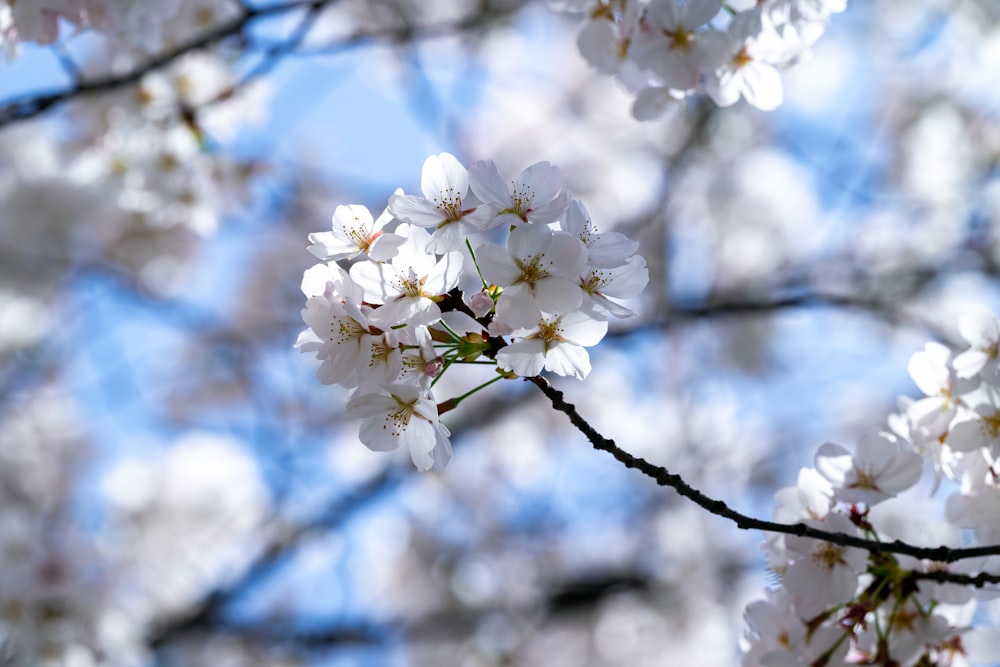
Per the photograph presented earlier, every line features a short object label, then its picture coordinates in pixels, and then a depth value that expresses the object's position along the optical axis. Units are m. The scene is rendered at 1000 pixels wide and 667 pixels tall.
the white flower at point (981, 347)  1.36
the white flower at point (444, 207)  1.31
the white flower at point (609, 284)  1.32
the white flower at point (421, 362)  1.32
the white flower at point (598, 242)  1.31
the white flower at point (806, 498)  1.36
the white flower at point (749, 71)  1.41
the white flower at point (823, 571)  1.34
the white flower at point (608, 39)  1.42
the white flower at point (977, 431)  1.35
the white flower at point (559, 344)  1.31
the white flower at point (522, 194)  1.31
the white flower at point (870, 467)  1.35
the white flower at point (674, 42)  1.39
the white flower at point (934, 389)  1.37
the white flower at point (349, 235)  1.32
